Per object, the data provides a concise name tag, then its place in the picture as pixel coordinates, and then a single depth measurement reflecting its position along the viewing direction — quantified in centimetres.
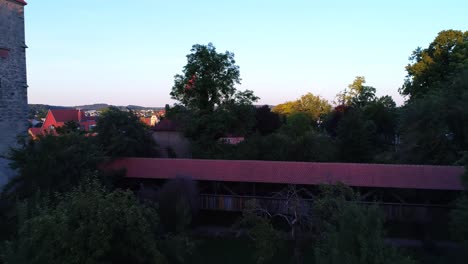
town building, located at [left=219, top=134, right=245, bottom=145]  2420
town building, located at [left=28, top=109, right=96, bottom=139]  5481
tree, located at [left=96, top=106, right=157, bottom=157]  1697
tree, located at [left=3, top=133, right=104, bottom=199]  1327
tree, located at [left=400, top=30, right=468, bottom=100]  2369
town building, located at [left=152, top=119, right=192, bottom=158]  2888
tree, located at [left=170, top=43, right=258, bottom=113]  2528
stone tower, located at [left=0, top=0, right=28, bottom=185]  1647
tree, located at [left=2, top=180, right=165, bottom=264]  720
